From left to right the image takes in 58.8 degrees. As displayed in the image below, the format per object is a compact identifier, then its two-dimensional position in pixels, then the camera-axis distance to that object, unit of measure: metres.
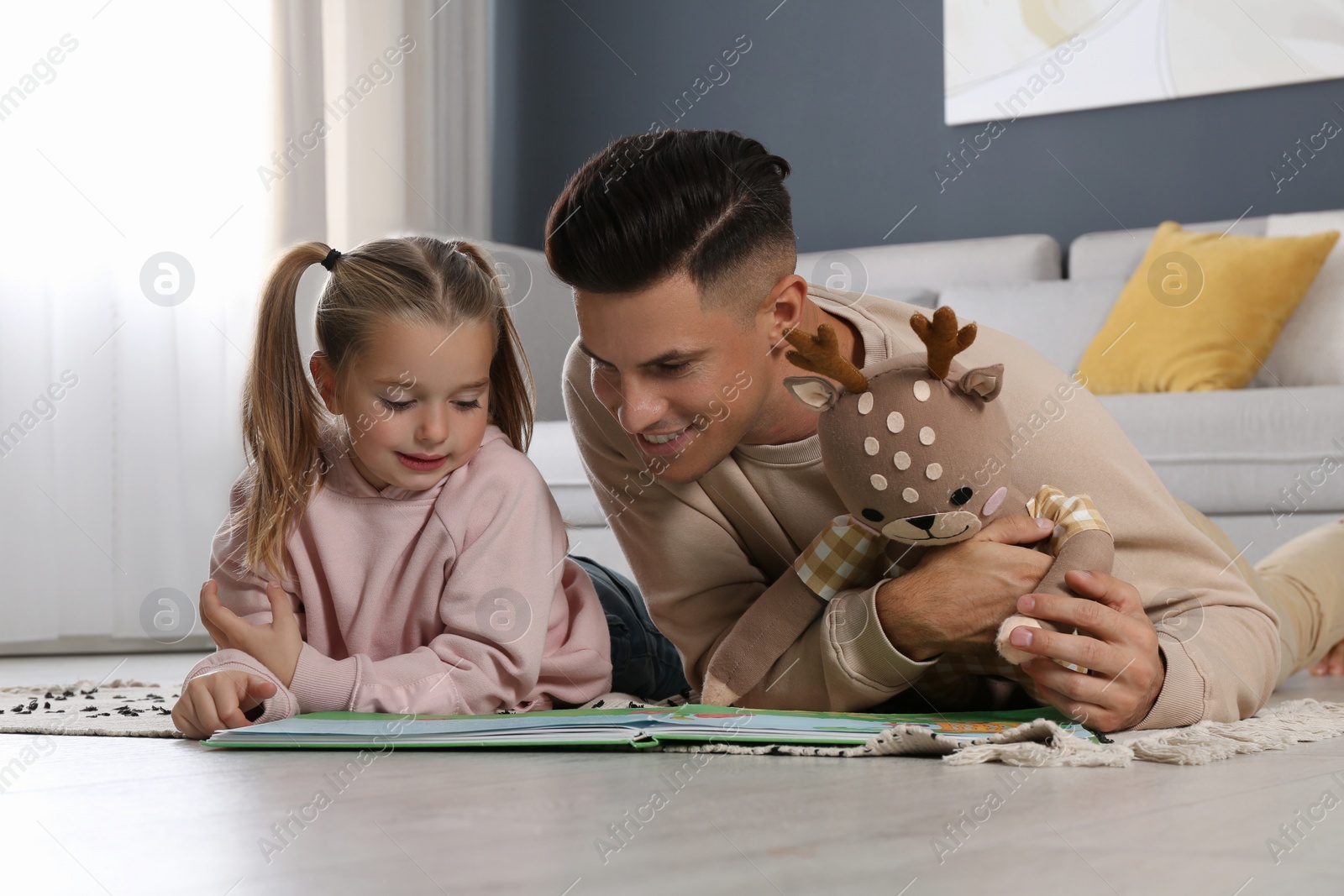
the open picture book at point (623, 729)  1.01
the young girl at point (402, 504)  1.29
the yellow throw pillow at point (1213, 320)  2.49
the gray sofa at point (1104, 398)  2.08
